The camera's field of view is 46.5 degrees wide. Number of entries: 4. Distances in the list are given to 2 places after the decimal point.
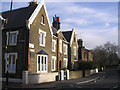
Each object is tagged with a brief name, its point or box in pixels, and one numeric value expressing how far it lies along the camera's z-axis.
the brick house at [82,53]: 38.12
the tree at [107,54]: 64.78
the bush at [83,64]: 29.86
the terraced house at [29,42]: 16.27
